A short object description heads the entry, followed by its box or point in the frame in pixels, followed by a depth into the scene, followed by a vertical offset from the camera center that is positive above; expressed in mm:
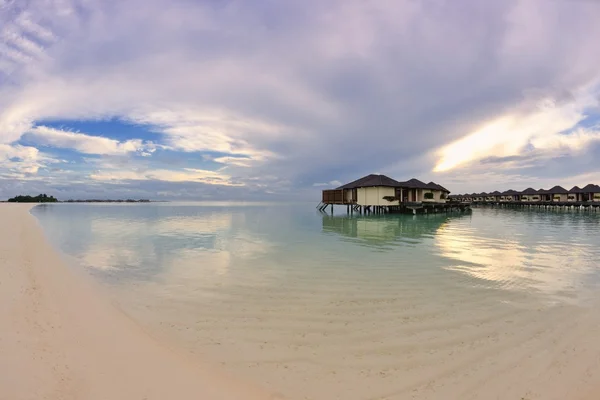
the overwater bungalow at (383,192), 39156 +1574
